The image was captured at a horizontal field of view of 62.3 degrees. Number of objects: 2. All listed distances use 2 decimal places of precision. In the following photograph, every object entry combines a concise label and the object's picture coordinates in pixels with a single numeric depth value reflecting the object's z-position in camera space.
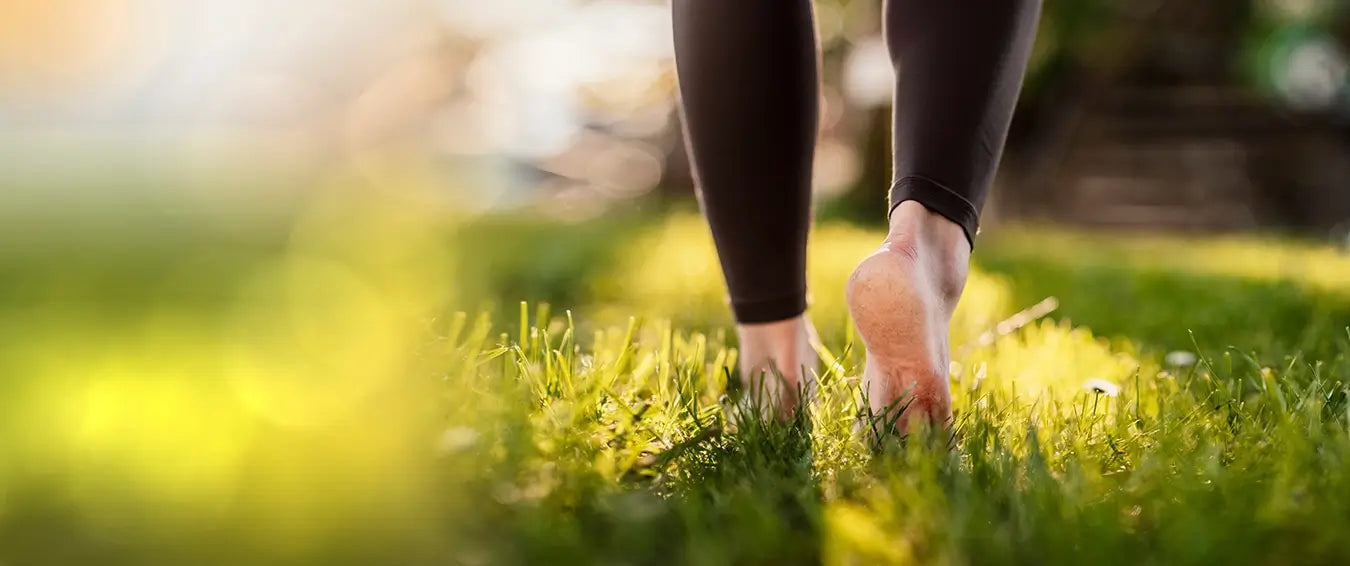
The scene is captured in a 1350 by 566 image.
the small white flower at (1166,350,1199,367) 1.53
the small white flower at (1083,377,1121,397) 1.15
